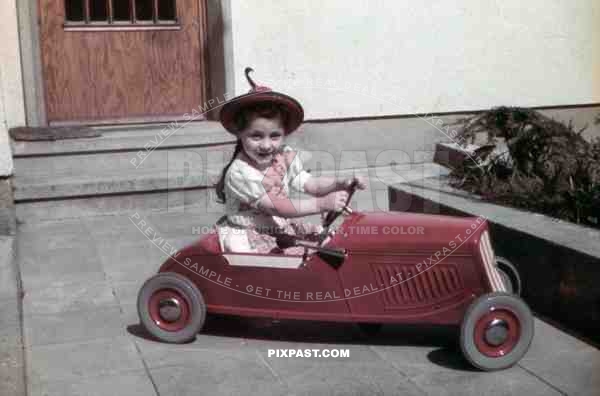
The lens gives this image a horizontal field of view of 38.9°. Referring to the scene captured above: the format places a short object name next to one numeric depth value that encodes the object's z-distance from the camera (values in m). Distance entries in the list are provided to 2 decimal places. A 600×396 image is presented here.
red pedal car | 3.82
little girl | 4.12
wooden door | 7.71
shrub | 4.94
